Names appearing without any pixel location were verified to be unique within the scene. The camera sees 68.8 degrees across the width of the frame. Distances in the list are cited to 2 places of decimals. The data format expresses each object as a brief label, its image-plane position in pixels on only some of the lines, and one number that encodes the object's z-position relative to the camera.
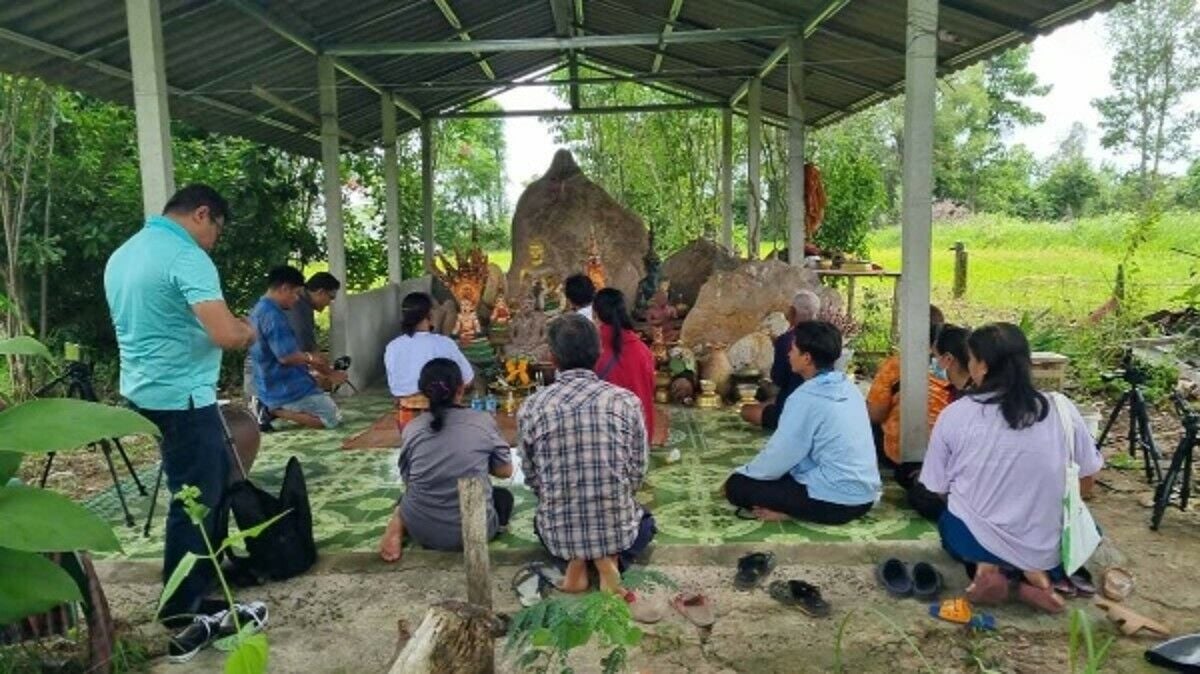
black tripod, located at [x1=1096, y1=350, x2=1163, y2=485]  4.66
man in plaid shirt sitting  3.46
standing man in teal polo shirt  3.13
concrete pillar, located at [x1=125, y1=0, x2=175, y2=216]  4.69
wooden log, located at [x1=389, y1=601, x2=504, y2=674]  2.00
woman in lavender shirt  3.37
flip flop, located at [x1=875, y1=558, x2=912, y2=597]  3.56
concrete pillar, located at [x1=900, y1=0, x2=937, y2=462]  4.69
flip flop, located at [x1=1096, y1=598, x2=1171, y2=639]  3.18
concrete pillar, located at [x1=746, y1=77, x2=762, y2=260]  10.42
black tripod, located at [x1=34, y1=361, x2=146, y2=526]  4.23
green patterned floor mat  4.13
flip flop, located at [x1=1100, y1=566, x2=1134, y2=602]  3.51
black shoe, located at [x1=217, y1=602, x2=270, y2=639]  3.29
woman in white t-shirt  5.30
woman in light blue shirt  4.03
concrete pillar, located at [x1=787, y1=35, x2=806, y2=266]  7.97
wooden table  9.12
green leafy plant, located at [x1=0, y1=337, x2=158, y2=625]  1.85
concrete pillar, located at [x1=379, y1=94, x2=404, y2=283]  10.31
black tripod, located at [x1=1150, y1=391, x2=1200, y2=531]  4.09
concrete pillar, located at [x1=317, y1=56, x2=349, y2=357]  7.99
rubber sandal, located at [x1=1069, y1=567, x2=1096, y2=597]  3.52
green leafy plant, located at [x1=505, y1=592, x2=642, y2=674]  1.98
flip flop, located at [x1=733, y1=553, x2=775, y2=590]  3.68
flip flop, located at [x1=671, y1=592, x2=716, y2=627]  3.36
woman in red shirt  5.27
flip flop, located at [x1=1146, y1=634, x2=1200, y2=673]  2.91
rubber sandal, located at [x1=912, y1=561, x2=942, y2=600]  3.54
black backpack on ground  3.72
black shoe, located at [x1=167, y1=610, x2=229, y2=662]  3.12
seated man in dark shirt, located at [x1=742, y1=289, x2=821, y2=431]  5.48
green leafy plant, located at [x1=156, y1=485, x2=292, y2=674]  1.47
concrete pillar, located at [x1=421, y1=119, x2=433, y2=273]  12.34
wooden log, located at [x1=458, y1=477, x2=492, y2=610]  2.38
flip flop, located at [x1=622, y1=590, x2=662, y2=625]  3.37
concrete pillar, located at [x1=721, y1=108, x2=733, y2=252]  12.30
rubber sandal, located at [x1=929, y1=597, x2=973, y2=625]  3.32
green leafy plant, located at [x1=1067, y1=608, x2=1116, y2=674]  1.91
